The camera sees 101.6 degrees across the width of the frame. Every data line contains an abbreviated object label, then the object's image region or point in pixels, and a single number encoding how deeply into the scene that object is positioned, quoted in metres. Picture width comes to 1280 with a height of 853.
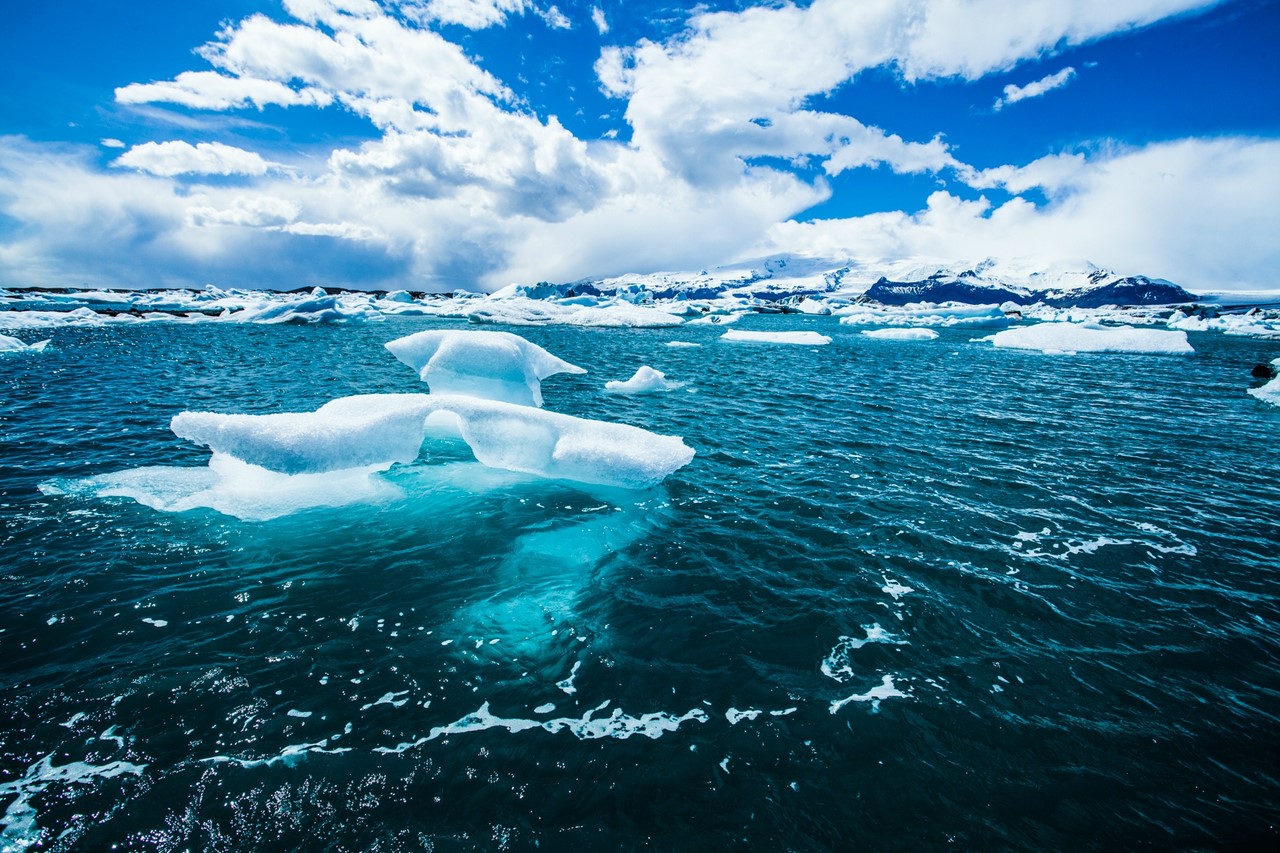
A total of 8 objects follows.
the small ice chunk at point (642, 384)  19.55
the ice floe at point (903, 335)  48.56
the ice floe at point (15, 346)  26.17
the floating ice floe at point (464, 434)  7.47
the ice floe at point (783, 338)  42.03
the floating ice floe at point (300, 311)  51.53
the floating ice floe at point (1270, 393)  18.75
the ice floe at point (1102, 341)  35.72
